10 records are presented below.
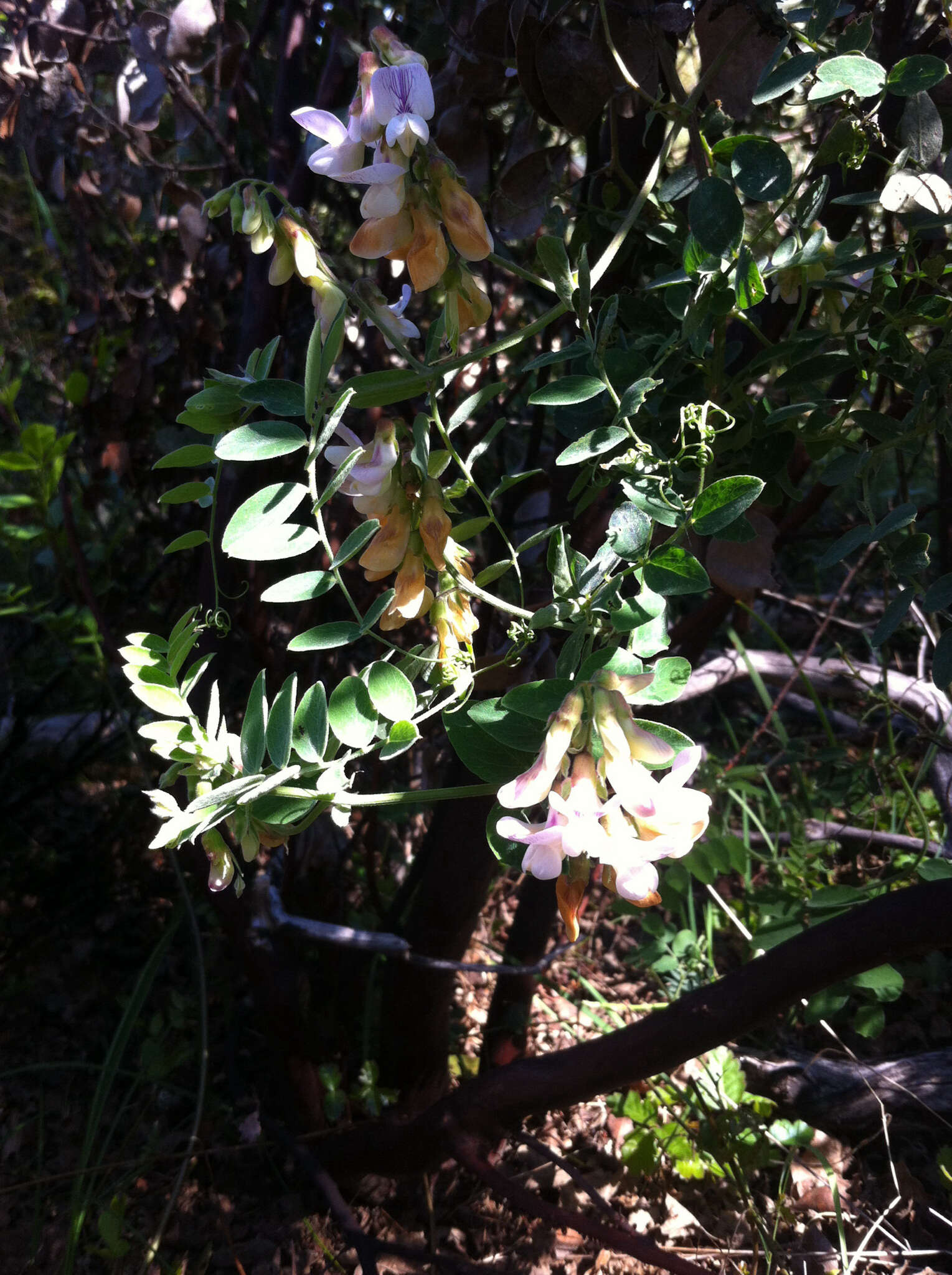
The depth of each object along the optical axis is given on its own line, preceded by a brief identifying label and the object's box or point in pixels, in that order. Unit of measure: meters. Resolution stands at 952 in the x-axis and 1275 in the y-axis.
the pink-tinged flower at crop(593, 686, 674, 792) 0.45
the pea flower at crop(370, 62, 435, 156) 0.46
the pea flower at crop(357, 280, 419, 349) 0.52
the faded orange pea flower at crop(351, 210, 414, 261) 0.49
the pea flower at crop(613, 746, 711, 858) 0.45
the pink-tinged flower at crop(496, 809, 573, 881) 0.43
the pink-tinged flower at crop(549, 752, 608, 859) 0.43
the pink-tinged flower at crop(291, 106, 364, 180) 0.48
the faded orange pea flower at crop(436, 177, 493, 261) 0.48
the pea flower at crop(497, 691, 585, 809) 0.45
